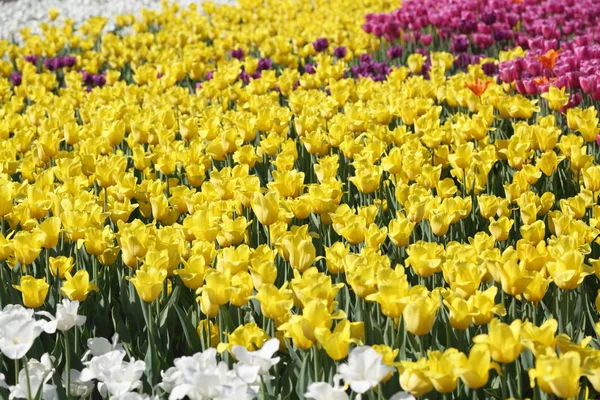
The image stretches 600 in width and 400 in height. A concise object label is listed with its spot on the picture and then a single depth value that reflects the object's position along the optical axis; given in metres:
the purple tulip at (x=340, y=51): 7.68
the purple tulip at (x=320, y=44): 7.92
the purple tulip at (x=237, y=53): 7.98
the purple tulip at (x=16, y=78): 7.36
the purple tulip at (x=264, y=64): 7.13
